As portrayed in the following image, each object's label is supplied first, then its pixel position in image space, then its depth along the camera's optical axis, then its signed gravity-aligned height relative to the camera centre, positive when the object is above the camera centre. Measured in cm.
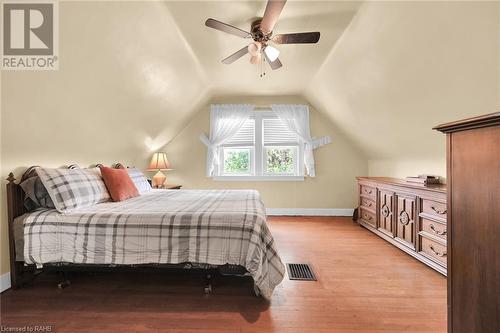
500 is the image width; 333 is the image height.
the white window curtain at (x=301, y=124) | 440 +82
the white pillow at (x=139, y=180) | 319 -16
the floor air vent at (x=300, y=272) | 212 -102
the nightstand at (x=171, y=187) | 392 -32
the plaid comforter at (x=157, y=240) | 170 -54
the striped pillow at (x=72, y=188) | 192 -16
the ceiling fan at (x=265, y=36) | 177 +113
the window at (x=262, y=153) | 452 +30
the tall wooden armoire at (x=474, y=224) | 73 -20
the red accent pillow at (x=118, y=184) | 251 -16
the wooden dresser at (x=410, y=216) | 224 -60
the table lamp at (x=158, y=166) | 393 +5
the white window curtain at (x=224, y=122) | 440 +88
